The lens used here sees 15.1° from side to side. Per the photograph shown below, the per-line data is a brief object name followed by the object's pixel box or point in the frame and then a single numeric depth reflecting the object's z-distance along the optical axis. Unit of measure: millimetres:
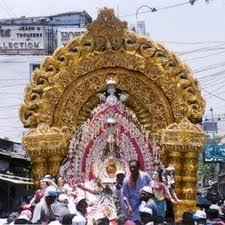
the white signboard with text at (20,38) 31578
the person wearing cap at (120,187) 11742
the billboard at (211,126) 51056
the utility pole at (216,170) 36994
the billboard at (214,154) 27786
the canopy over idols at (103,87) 13422
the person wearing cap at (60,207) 10180
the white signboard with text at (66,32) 30391
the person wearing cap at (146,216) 8422
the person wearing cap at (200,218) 8867
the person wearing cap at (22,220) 8953
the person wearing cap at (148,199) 9964
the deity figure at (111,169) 12992
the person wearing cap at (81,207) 9534
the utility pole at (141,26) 26725
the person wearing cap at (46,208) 10164
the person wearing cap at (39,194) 12102
